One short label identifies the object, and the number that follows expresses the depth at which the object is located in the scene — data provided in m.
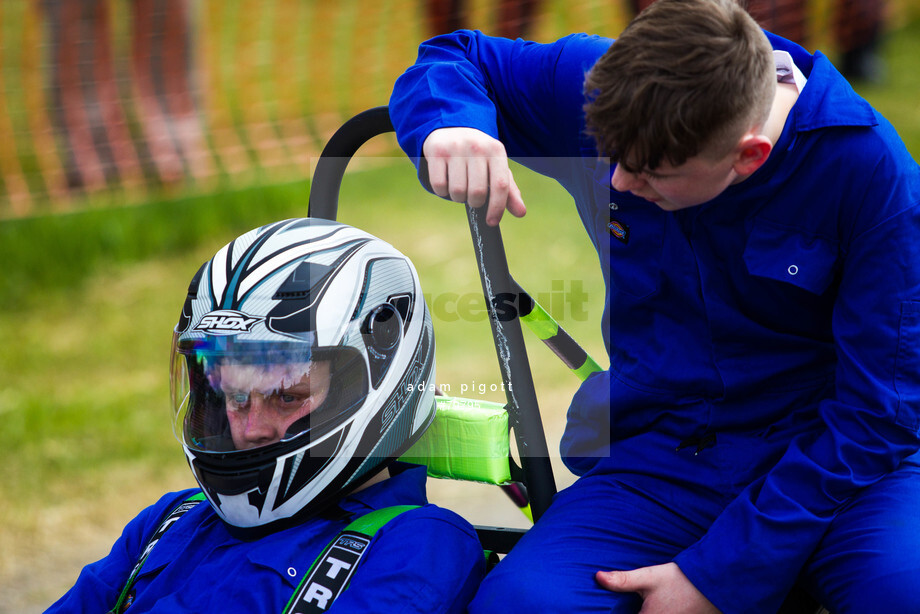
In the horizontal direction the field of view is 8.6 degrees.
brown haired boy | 5.91
